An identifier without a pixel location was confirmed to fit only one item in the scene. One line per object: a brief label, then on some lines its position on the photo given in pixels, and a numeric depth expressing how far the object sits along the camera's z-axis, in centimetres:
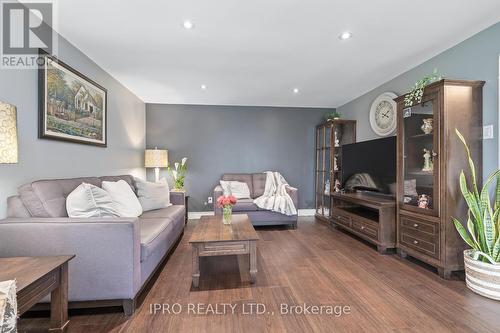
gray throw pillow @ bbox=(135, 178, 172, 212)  310
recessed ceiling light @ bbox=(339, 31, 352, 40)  226
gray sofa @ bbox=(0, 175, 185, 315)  159
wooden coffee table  210
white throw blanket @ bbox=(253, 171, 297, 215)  395
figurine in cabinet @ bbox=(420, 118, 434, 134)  244
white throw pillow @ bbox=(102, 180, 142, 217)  241
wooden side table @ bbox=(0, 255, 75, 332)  113
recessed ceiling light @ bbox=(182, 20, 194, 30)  209
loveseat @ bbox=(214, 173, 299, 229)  397
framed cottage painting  212
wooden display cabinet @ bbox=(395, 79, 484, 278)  223
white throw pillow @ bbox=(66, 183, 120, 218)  188
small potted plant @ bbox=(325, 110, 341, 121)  448
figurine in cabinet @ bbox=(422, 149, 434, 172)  246
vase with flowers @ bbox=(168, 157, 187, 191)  441
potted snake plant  189
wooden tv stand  289
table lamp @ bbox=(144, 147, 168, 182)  432
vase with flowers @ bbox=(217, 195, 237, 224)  263
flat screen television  311
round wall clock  338
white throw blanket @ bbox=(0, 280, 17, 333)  89
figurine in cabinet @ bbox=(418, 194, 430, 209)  246
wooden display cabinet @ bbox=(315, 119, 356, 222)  437
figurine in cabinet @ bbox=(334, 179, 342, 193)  431
